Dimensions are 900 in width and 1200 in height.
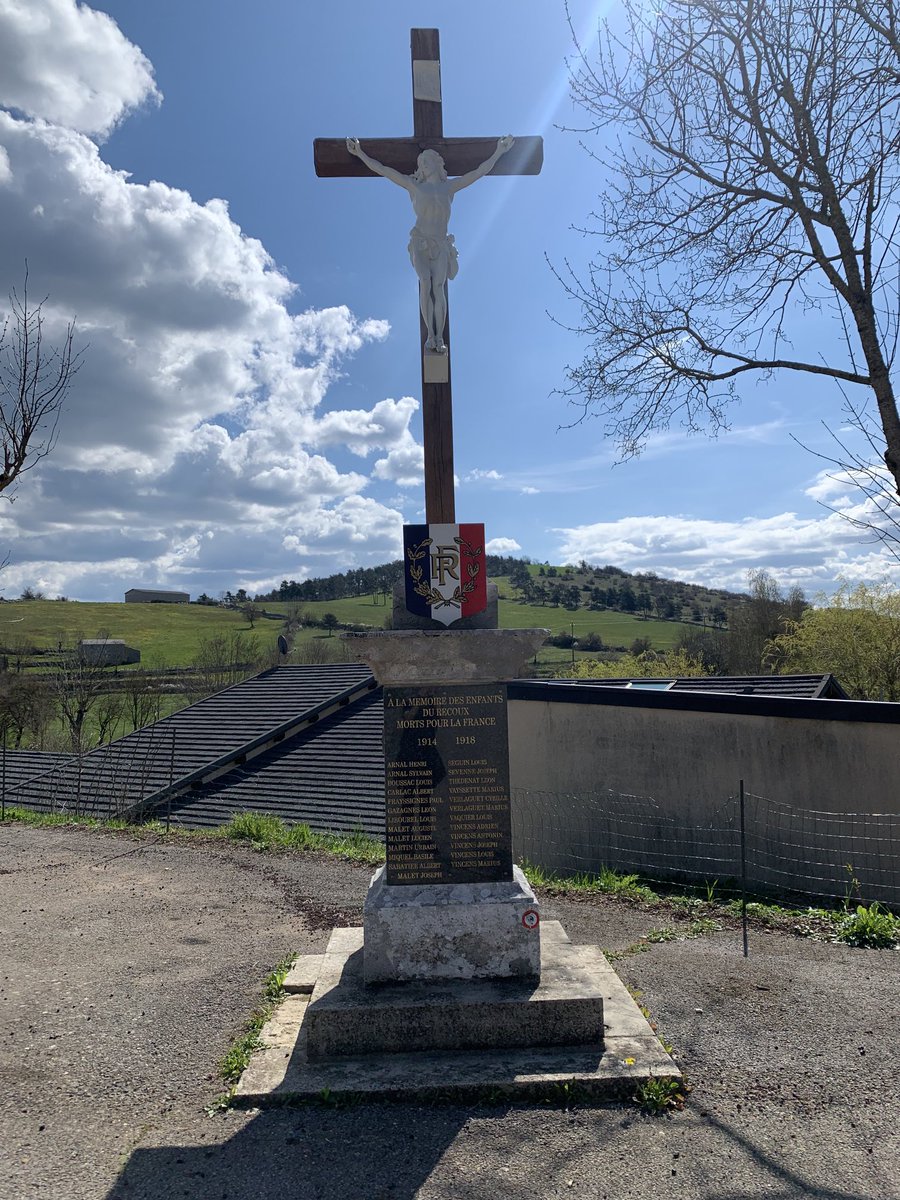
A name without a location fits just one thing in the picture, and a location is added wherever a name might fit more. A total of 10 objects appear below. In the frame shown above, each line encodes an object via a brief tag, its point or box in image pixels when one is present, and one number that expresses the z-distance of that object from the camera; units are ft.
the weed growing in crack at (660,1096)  12.42
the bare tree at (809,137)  18.56
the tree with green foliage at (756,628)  128.67
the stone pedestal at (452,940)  14.89
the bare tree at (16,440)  24.36
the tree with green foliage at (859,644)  90.38
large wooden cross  16.90
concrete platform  12.75
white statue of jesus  17.01
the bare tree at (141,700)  130.31
